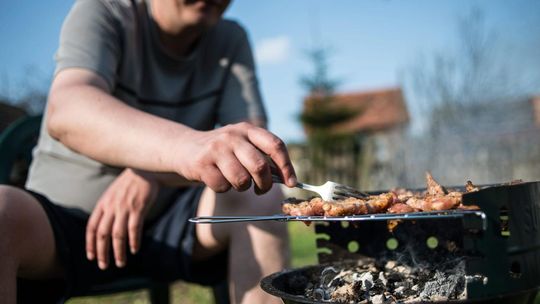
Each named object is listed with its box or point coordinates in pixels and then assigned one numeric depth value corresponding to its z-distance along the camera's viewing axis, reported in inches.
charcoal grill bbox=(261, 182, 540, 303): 43.2
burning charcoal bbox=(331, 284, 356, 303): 50.3
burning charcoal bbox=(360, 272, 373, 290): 53.0
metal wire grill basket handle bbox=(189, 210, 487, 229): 39.9
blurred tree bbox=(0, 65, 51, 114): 398.0
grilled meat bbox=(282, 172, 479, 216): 46.7
